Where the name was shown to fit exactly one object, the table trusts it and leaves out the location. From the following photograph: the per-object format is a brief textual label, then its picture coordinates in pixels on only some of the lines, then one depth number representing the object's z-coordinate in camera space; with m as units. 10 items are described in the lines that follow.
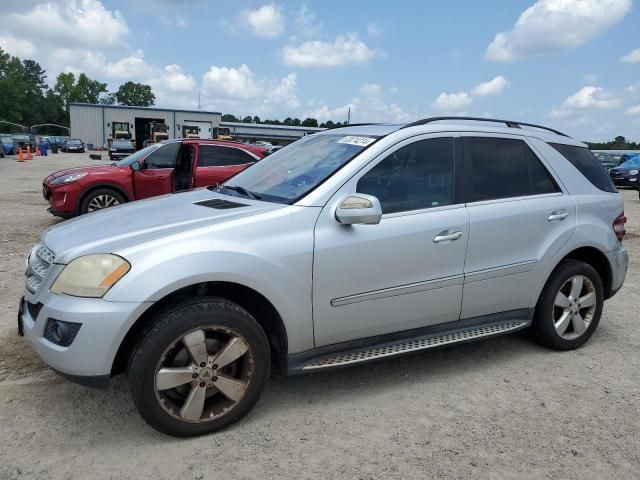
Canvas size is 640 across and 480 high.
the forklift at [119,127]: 58.48
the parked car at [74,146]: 50.97
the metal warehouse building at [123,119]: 58.81
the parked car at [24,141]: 44.42
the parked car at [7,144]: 40.84
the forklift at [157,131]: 44.36
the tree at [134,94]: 136.50
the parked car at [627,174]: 21.41
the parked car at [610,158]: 29.22
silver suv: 2.67
